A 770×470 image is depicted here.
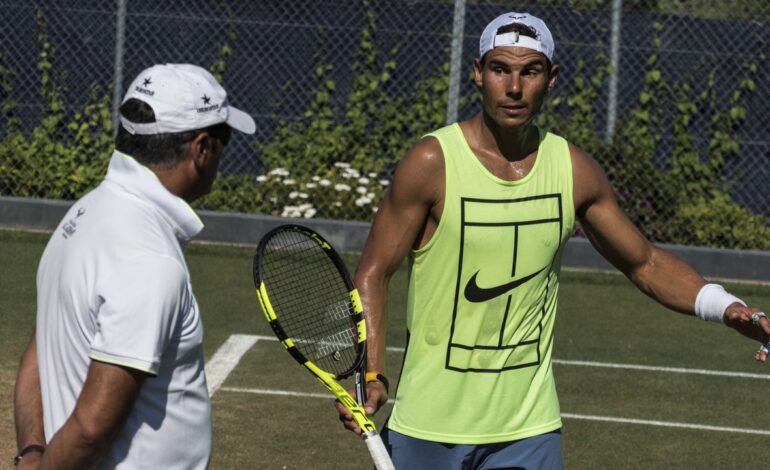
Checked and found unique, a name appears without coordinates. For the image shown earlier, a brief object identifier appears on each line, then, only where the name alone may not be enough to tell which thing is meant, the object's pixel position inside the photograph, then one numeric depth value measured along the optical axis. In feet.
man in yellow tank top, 29.43
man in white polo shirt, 20.01
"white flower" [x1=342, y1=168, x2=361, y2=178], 84.69
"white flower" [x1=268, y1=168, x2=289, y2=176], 85.51
